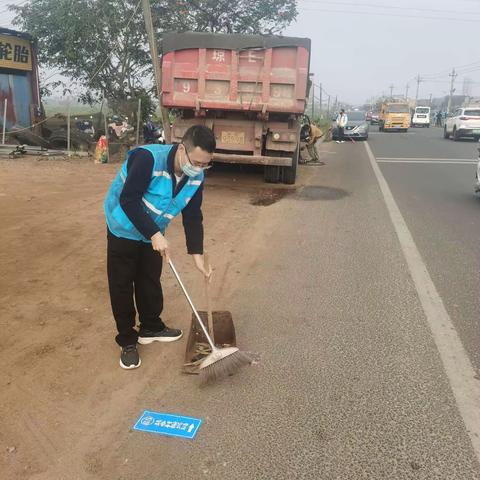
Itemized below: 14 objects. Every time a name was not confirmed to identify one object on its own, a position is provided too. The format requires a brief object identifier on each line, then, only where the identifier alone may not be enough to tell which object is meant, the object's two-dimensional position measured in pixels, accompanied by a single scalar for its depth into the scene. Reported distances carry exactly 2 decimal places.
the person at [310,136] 13.55
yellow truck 34.16
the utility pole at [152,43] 11.69
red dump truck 8.62
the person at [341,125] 24.23
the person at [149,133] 16.22
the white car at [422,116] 45.16
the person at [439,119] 48.16
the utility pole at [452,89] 72.41
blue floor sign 2.59
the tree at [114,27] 17.16
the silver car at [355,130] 25.25
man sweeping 2.80
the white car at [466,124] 23.91
